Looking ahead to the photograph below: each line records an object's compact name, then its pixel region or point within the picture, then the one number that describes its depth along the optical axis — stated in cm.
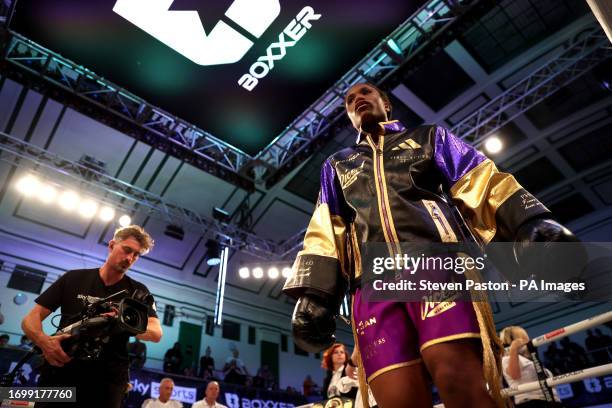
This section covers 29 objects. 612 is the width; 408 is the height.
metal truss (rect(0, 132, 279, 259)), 842
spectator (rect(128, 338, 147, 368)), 924
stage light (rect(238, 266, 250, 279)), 1108
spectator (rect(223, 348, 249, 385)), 1071
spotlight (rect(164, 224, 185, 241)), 1048
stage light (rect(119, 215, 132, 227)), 997
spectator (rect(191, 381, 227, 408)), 640
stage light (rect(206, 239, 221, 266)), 1070
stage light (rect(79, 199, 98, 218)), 901
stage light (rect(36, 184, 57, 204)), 851
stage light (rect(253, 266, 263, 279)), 1143
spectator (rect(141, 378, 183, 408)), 642
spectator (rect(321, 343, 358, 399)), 473
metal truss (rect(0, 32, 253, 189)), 685
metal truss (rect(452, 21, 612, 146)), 810
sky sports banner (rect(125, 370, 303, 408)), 827
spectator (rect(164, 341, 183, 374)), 1022
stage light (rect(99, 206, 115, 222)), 945
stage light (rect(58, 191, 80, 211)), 884
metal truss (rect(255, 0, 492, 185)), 698
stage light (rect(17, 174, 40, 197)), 841
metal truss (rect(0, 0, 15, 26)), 618
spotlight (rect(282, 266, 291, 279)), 1155
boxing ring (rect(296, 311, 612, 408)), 208
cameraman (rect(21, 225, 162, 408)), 215
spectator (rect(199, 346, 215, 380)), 1044
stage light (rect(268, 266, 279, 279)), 1138
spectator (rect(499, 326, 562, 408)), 348
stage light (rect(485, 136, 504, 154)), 905
